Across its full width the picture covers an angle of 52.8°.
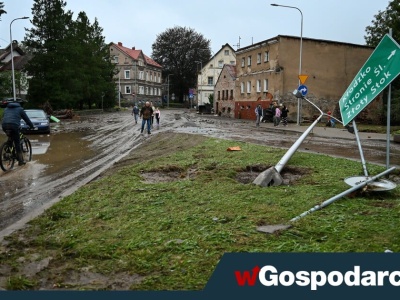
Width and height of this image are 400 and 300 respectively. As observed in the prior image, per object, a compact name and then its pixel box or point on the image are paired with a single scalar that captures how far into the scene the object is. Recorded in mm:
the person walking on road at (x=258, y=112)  32594
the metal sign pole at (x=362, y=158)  6895
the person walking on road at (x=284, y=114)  33781
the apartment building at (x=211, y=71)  87875
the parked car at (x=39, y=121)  23500
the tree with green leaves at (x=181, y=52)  97438
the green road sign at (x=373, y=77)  6191
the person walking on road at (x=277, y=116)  32334
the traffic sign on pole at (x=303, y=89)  24700
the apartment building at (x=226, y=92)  55906
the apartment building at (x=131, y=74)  102125
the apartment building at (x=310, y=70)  41281
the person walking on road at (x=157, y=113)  28264
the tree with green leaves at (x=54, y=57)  51719
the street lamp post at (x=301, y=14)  34366
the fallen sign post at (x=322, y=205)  4801
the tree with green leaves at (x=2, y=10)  32781
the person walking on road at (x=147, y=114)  22666
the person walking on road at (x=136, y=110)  34772
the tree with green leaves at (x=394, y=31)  32694
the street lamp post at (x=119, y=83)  100250
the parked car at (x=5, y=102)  11366
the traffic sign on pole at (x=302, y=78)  26922
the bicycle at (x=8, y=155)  10758
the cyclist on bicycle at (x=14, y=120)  11086
